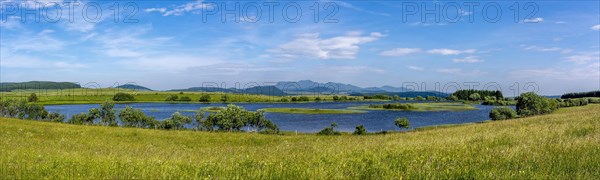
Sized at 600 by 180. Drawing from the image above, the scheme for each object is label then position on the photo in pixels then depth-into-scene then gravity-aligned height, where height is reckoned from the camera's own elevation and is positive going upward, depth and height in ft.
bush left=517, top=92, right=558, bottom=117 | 480.64 -18.21
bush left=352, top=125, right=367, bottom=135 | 360.58 -38.53
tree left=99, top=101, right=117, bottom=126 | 443.32 -27.03
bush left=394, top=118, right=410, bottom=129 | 432.66 -37.73
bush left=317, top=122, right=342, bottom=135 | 354.62 -40.03
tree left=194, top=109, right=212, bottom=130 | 403.13 -31.34
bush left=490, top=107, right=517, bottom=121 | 498.77 -31.19
